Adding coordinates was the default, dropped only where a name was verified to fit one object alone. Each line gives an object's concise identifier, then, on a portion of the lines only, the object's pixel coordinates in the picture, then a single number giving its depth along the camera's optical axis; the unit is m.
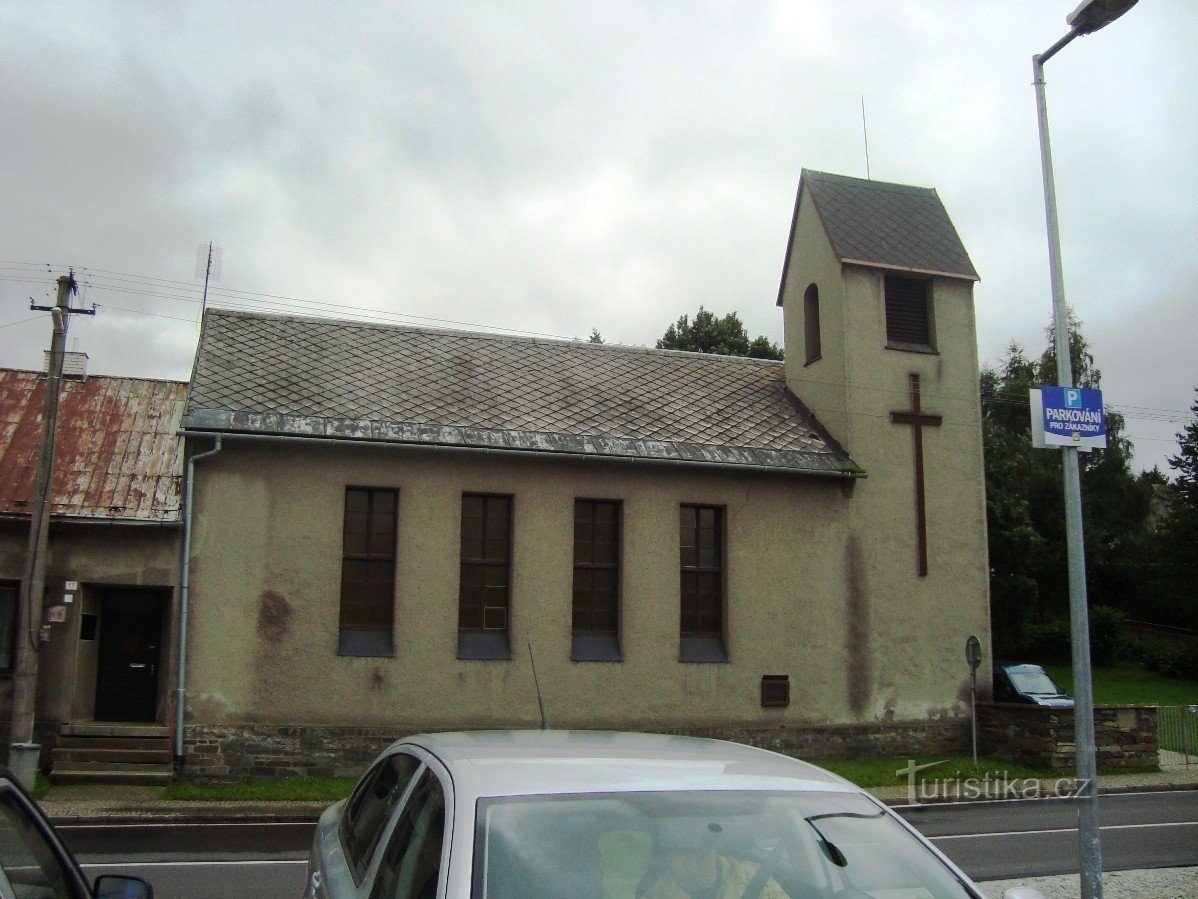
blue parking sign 8.26
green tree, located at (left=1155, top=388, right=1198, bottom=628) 40.69
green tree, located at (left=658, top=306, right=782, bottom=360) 39.03
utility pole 14.87
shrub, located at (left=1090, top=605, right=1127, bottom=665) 41.59
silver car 2.96
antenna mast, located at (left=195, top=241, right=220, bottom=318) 22.97
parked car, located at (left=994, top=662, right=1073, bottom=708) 22.94
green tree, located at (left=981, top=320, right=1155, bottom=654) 39.78
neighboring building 16.39
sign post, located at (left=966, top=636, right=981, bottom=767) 18.28
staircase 15.48
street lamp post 7.40
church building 16.44
